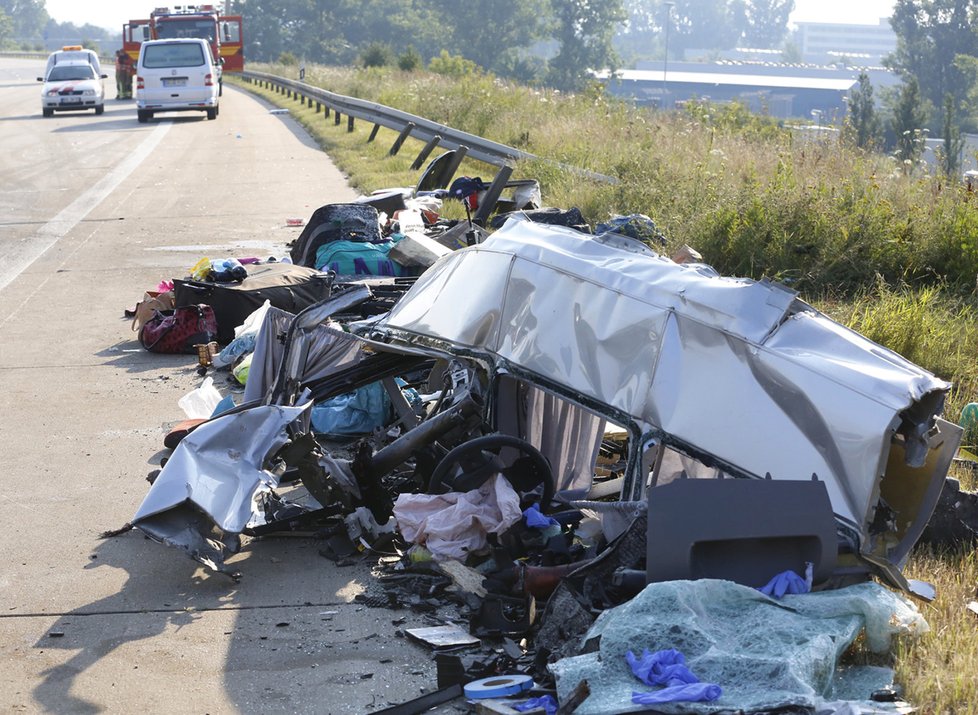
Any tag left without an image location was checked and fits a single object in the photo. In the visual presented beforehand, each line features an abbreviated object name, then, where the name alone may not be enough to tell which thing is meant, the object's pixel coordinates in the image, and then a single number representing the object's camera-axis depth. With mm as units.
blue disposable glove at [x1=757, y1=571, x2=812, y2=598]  4223
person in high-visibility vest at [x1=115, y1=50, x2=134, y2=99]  44469
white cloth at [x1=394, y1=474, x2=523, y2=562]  5160
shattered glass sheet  3623
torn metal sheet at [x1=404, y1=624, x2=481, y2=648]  4512
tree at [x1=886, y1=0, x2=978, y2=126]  84000
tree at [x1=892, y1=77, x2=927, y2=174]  55156
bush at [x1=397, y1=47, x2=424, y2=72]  42938
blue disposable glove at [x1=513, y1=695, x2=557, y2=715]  3881
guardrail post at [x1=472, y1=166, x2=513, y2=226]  11406
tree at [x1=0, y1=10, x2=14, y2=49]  171025
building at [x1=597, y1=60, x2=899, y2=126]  107438
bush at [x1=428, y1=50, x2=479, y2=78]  43803
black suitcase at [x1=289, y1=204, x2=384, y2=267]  10461
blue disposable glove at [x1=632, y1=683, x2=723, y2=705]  3531
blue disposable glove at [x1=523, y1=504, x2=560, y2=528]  5109
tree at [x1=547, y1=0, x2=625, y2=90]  119125
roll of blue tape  4047
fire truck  42594
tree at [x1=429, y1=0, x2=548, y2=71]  121688
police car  35375
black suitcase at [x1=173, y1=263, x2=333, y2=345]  9141
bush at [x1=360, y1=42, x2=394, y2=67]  52562
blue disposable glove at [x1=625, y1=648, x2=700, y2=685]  3691
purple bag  9133
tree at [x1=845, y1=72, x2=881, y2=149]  56156
